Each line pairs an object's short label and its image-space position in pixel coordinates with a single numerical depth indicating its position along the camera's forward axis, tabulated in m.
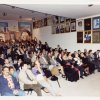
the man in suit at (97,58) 4.68
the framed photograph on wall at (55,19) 6.96
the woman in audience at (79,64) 3.98
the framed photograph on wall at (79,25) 5.85
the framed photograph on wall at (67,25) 6.34
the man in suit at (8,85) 2.04
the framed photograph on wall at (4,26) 8.72
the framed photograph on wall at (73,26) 6.13
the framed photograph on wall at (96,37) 5.33
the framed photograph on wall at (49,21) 7.47
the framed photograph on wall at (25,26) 9.09
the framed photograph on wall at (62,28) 6.63
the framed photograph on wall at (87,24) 5.59
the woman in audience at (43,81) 2.43
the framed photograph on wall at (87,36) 5.60
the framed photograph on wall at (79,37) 5.84
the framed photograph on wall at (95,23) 5.30
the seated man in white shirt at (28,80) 2.31
